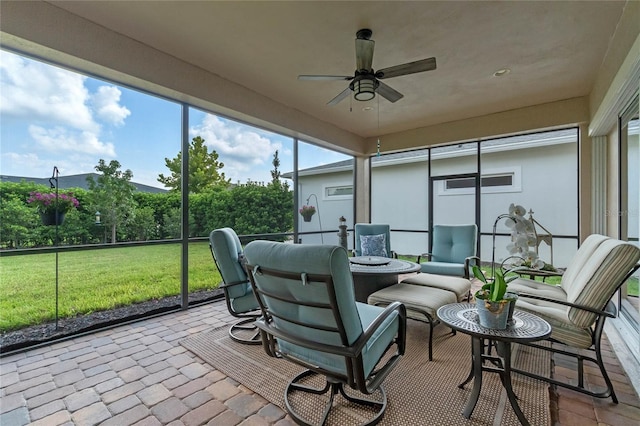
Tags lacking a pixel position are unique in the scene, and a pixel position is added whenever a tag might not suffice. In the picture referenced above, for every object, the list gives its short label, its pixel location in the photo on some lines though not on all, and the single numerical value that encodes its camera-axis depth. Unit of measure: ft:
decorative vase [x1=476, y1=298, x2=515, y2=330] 5.92
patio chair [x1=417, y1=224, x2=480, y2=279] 14.70
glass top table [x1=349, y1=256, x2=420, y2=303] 11.04
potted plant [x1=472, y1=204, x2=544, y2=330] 5.92
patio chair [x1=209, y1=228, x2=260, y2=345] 9.48
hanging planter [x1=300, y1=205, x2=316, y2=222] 19.40
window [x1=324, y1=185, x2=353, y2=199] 23.20
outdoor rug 6.07
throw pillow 15.89
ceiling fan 9.16
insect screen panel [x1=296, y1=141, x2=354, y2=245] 19.53
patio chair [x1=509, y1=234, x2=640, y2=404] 6.59
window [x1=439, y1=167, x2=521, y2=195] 18.40
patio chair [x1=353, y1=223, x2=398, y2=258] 15.97
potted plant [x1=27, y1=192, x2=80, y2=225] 9.80
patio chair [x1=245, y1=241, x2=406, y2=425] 4.94
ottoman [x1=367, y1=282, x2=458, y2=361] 8.76
